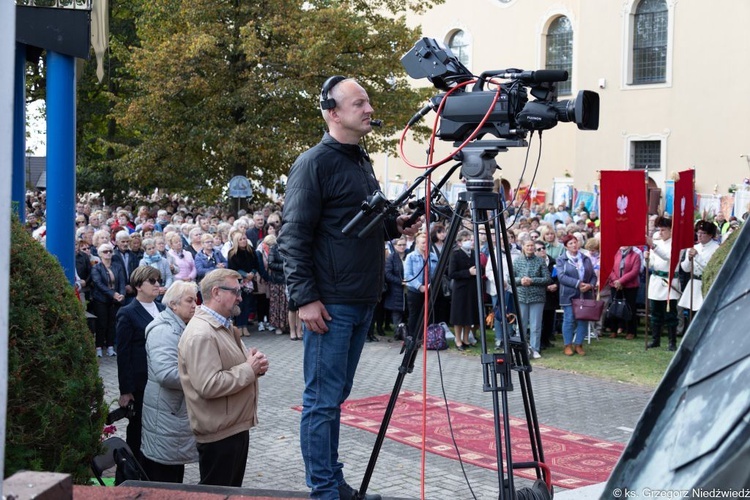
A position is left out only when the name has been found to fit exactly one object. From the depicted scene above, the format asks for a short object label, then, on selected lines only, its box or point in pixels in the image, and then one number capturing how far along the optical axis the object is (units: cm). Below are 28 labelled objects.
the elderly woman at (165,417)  597
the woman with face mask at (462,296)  1453
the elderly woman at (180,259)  1459
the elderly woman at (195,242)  1559
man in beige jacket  563
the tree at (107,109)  3250
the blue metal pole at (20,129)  757
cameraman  416
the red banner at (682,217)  1319
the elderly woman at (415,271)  1441
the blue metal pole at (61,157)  736
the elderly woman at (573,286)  1428
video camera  390
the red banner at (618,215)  1396
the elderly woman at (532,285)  1390
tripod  396
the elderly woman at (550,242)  1523
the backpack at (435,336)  1388
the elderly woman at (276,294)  1616
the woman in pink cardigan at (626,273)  1510
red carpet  786
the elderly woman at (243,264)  1598
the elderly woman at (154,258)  1387
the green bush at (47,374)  402
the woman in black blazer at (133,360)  662
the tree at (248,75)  2606
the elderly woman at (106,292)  1304
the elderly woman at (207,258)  1509
